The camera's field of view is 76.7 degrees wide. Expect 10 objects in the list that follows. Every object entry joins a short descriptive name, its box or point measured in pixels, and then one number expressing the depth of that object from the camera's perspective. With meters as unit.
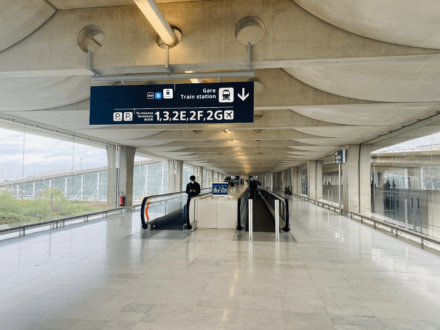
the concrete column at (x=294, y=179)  37.81
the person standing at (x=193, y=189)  11.35
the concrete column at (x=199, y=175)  43.21
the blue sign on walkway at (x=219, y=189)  12.04
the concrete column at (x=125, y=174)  17.91
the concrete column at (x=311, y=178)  27.27
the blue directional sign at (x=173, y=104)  4.84
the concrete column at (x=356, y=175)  15.71
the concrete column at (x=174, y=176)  29.45
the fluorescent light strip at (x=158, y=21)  3.59
